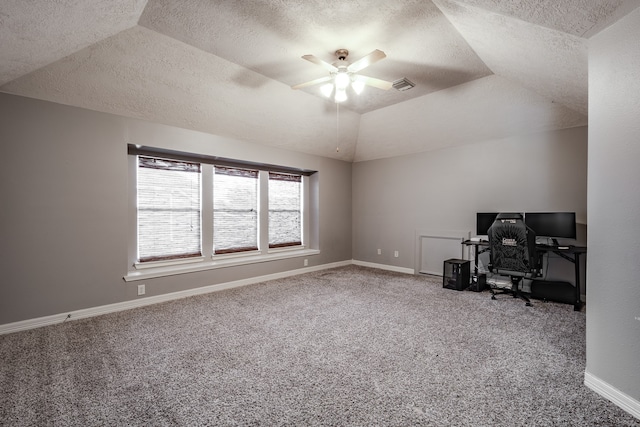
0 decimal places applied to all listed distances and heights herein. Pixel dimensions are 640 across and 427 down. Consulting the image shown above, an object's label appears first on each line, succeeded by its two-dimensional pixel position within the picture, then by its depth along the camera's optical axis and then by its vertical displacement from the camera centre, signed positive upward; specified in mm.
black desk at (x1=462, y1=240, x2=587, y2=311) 3529 -544
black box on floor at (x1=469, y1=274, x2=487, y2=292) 4410 -1134
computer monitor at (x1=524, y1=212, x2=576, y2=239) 3795 -184
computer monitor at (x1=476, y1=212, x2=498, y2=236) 4508 -172
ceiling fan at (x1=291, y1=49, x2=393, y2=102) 2782 +1392
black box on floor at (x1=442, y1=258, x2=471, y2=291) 4484 -1016
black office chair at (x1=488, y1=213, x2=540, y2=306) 3551 -482
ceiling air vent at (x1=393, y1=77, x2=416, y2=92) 3718 +1684
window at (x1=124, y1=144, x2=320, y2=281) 4035 -19
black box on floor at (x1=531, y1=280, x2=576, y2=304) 3723 -1076
